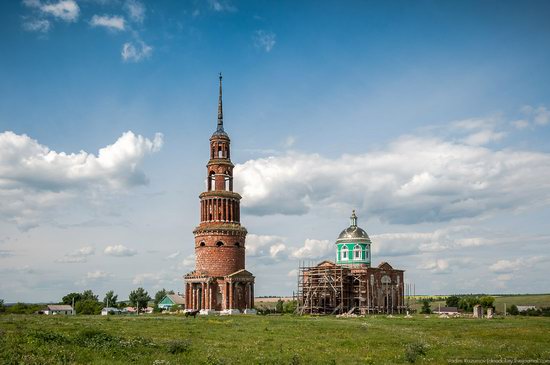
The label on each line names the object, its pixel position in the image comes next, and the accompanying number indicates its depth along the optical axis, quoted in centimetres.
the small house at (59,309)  10160
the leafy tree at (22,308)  9088
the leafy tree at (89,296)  11499
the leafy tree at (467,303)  10580
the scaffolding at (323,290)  8156
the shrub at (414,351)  2598
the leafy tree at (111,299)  11201
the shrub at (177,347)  2683
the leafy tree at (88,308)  9819
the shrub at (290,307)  9206
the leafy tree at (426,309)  9500
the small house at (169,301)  11500
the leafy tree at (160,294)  13327
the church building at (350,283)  8175
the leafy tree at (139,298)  11038
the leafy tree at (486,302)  10325
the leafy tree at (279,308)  9156
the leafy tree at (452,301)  11550
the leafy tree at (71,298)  11431
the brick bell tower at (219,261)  7512
